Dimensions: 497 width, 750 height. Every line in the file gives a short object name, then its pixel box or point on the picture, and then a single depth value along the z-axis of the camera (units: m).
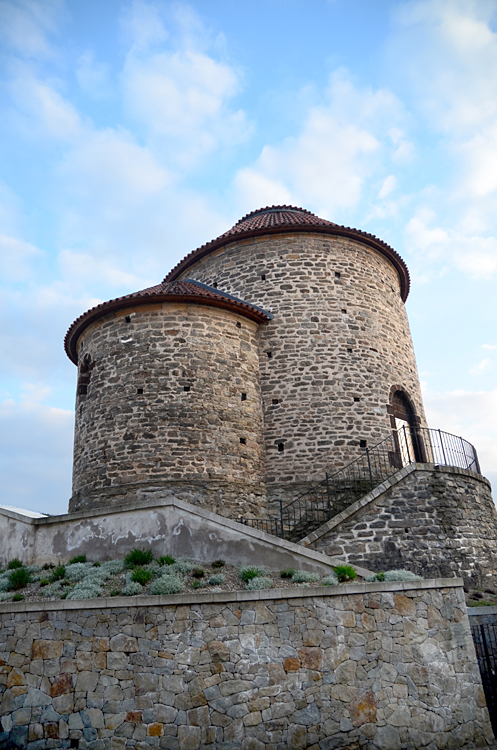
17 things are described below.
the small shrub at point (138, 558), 8.34
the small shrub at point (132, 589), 7.03
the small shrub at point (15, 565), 9.28
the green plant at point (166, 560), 8.16
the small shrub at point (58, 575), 8.23
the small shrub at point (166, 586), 6.97
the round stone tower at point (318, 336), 13.77
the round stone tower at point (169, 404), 12.09
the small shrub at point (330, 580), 7.30
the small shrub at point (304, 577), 7.54
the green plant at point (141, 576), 7.46
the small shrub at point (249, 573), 7.51
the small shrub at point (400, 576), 7.51
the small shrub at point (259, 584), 7.14
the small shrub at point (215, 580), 7.38
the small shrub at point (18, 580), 8.10
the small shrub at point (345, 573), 7.70
